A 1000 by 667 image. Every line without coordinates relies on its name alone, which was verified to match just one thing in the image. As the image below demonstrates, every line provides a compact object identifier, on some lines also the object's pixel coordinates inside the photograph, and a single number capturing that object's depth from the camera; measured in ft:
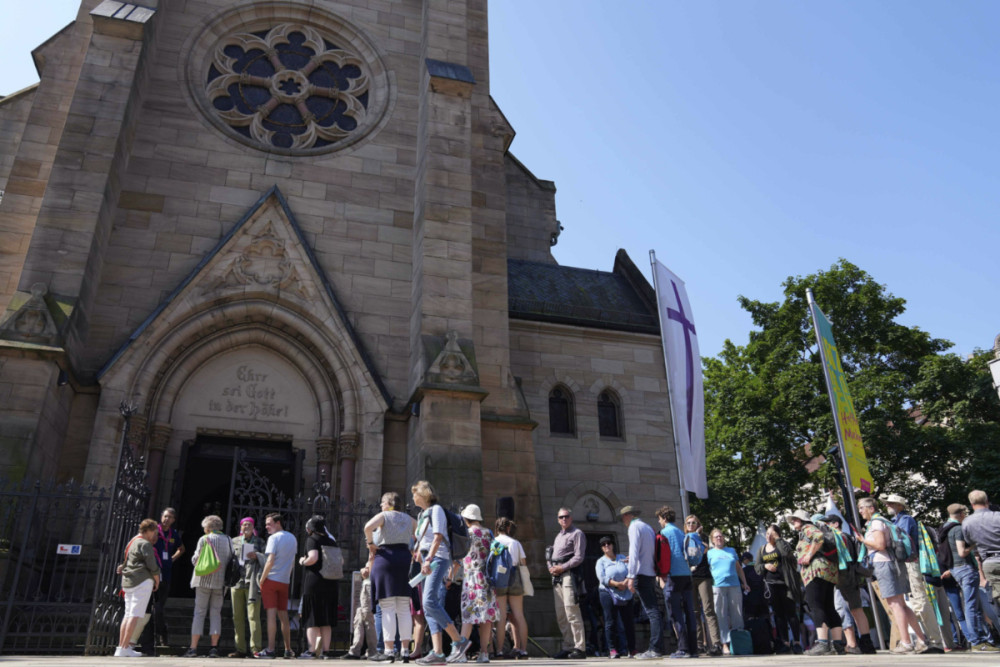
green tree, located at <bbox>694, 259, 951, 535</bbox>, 82.74
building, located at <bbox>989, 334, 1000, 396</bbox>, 92.48
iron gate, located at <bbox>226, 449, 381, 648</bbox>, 36.42
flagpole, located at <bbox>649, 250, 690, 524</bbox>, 49.48
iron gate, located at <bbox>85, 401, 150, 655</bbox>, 30.25
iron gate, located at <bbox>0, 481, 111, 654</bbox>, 30.53
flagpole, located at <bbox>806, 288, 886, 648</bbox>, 46.35
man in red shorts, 29.07
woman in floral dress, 25.35
